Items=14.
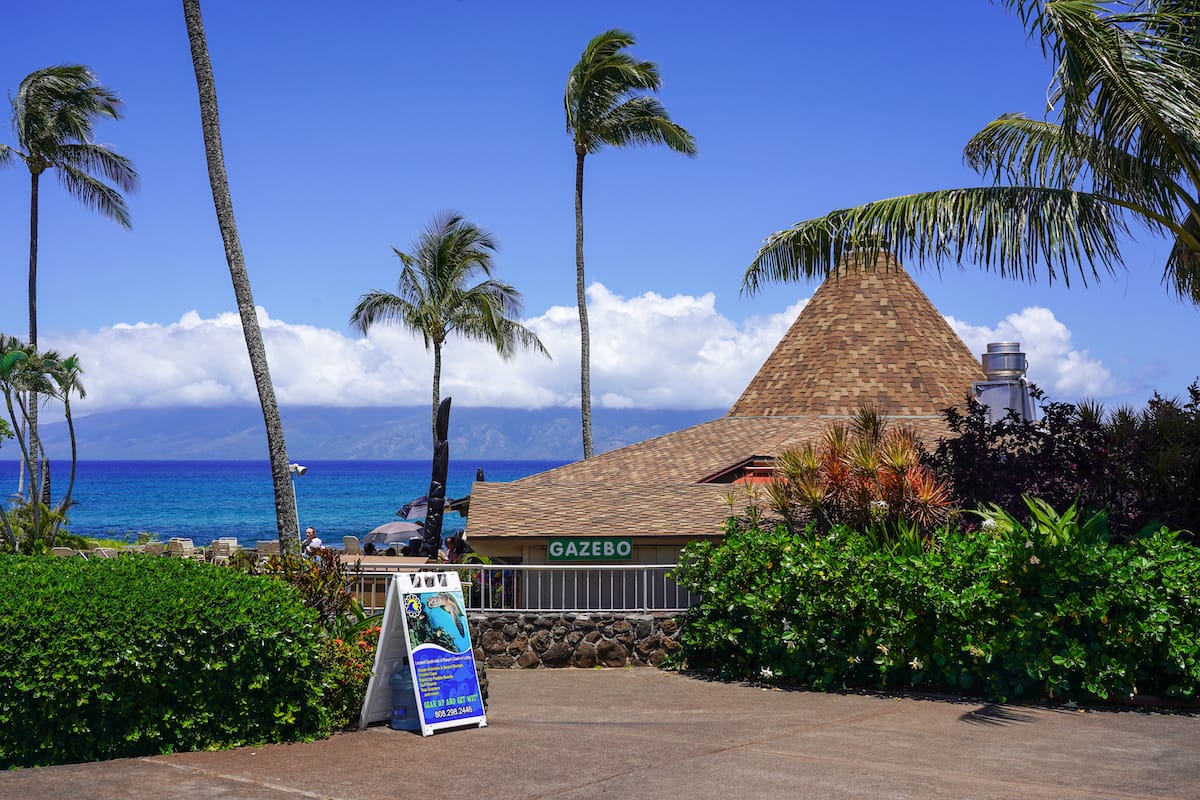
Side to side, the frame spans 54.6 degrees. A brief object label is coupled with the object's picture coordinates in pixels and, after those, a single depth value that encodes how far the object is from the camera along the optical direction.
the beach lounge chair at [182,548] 34.41
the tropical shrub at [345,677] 10.44
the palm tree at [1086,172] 12.20
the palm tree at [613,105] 29.70
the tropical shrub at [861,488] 15.00
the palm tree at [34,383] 31.47
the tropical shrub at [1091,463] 14.45
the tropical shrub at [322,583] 11.48
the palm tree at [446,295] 37.66
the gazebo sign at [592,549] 17.38
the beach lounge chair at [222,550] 33.34
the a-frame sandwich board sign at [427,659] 10.41
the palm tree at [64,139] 36.78
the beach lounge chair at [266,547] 32.59
